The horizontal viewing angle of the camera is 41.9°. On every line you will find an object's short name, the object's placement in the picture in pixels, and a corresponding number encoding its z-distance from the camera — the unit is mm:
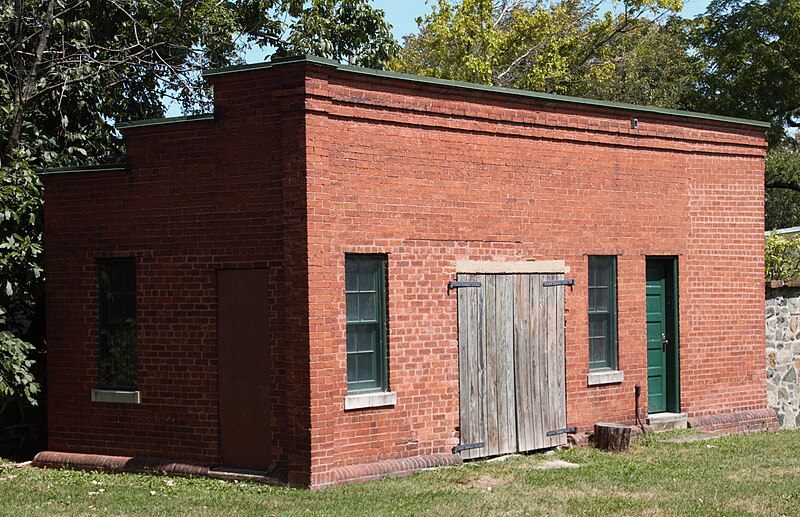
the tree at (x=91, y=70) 14258
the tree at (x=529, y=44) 35094
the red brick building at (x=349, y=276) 12258
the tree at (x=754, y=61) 30516
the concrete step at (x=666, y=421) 15953
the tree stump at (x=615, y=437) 14469
